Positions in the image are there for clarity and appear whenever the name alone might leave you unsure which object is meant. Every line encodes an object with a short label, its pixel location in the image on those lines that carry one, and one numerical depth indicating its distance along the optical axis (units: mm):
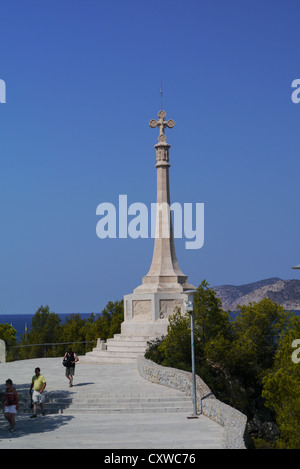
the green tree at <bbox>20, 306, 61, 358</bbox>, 43500
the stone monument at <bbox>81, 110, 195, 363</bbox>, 28312
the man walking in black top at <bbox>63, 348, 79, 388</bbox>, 18734
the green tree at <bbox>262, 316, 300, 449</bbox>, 14318
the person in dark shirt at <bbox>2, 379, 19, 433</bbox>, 13180
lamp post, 14555
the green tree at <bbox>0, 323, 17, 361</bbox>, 41756
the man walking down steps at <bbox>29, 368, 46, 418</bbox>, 14805
